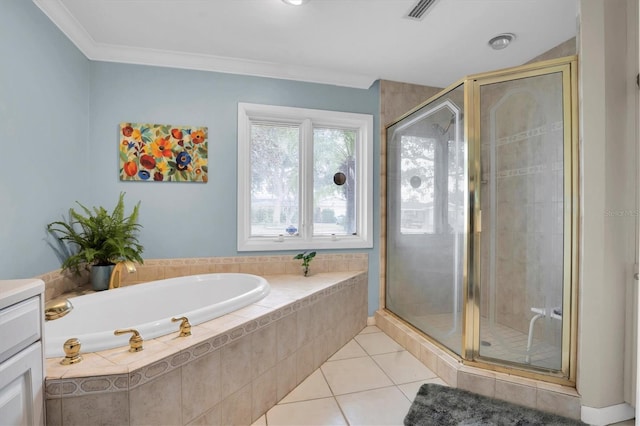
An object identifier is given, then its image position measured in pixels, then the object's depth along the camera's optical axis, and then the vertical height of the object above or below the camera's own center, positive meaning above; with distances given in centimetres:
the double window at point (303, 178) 274 +33
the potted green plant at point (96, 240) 208 -20
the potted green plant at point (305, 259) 271 -41
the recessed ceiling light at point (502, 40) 225 +130
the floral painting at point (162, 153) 246 +49
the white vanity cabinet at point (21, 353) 91 -45
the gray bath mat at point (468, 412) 158 -107
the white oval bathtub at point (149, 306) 130 -57
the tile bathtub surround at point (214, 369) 108 -69
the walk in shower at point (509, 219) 173 -3
